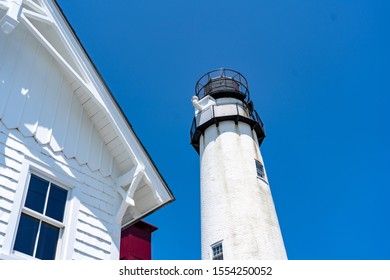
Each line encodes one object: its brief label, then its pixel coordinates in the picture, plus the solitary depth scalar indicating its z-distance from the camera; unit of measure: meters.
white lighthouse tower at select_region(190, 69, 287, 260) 16.05
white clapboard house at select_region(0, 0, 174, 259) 5.71
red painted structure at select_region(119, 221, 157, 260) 15.27
